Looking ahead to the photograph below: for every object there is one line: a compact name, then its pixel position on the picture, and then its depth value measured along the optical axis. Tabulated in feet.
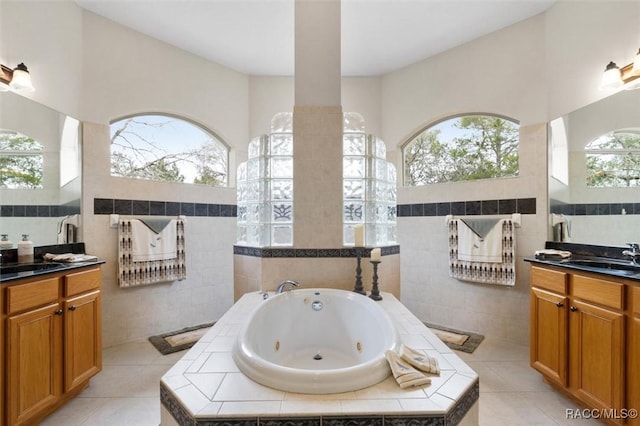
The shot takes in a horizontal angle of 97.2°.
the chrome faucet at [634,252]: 5.90
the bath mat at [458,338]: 8.43
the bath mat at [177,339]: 8.39
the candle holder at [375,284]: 7.37
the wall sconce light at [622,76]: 6.01
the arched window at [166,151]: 9.24
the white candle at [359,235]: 7.87
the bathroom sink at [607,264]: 5.57
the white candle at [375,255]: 7.44
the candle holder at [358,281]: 7.56
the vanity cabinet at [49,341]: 4.75
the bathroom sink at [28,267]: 5.48
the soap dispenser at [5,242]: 5.98
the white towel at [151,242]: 8.62
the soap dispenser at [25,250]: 6.22
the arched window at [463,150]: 9.39
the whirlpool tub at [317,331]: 5.18
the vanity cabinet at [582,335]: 4.88
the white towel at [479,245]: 8.73
